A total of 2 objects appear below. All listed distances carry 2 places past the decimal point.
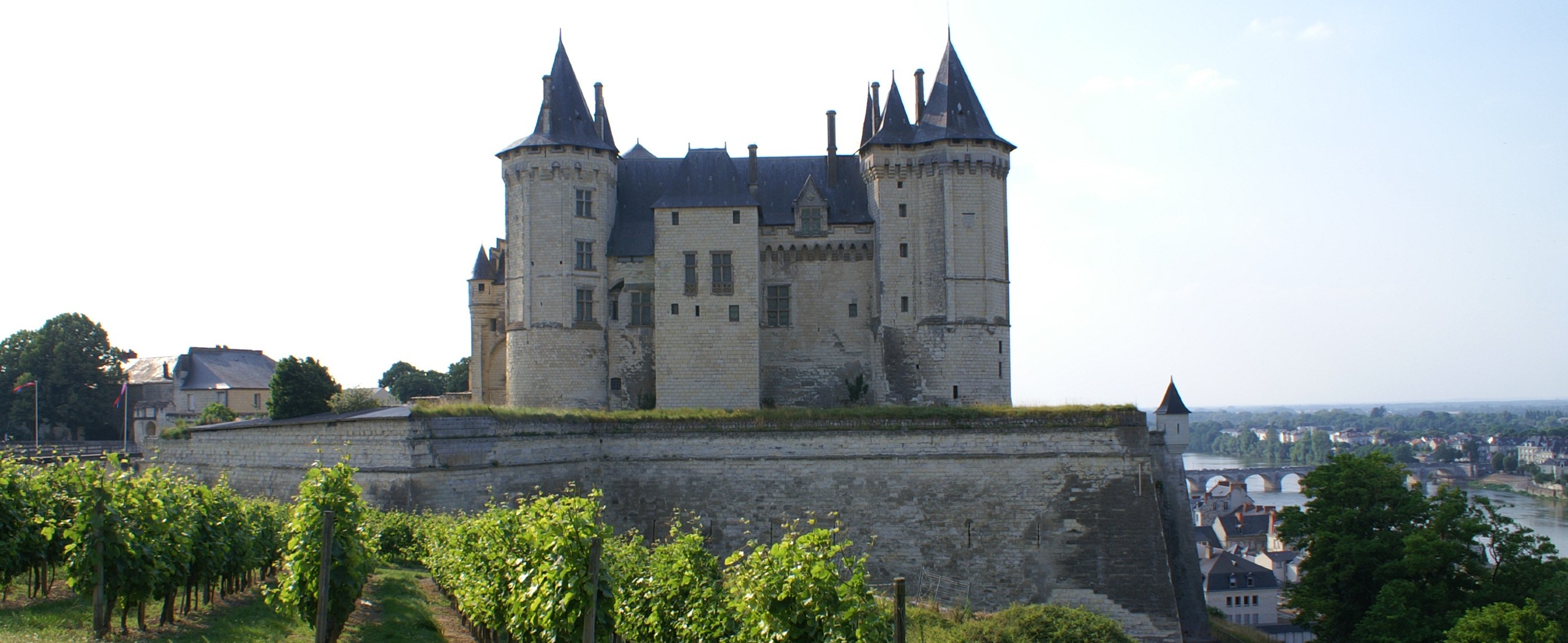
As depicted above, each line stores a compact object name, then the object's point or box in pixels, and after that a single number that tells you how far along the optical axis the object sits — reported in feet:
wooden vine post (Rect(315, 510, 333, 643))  41.68
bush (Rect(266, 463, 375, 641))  45.83
